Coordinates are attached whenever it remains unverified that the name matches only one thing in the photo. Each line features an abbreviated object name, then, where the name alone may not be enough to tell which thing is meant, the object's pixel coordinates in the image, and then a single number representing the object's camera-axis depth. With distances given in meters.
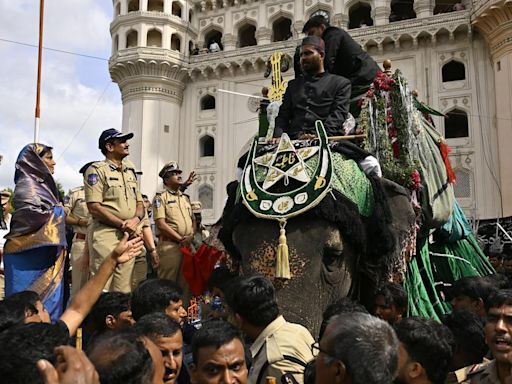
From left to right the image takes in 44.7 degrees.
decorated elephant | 3.93
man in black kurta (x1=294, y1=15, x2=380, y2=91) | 5.95
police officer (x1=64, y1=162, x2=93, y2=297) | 6.09
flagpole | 7.92
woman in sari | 4.82
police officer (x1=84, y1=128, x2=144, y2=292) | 5.11
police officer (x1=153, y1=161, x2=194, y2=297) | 6.50
